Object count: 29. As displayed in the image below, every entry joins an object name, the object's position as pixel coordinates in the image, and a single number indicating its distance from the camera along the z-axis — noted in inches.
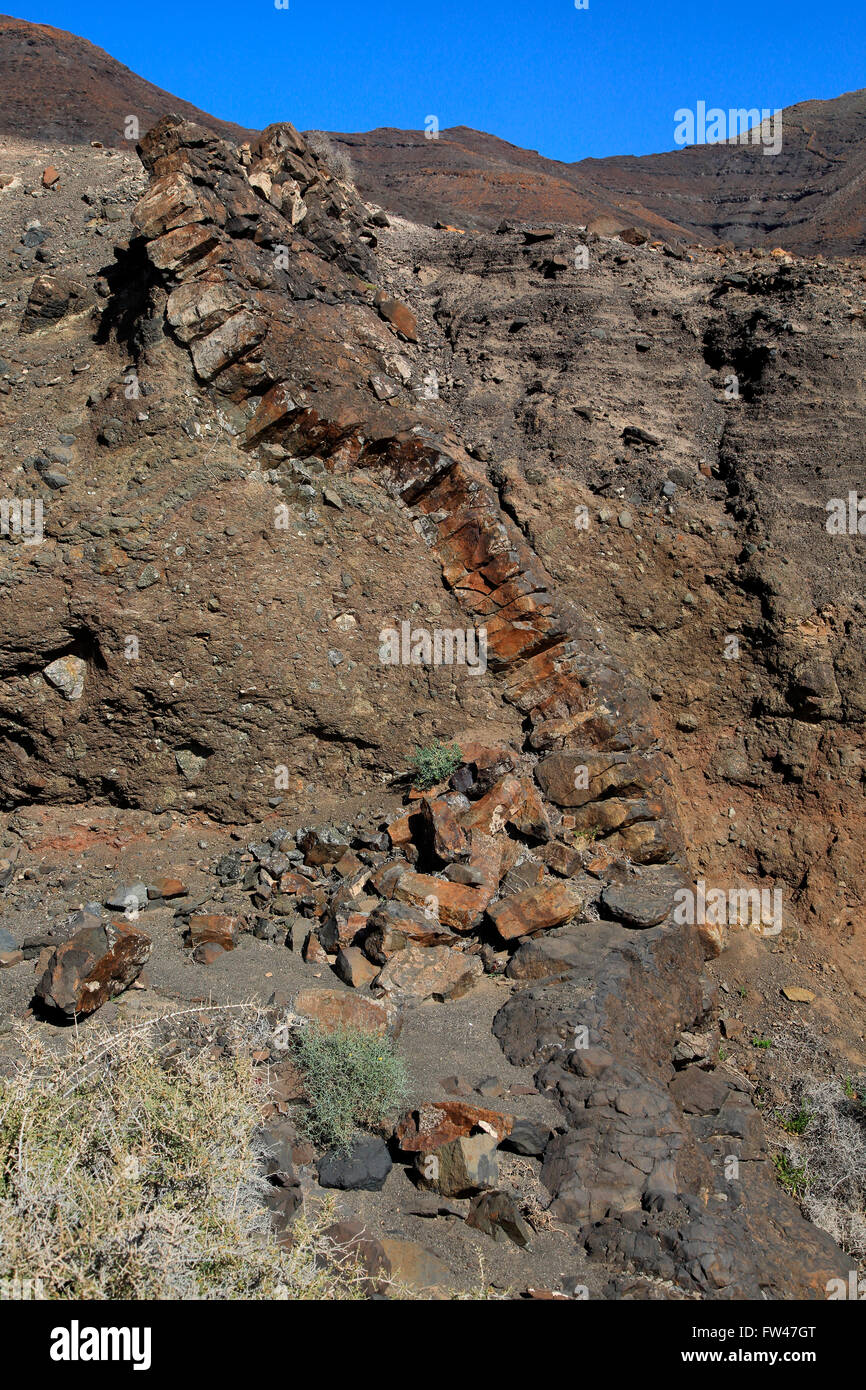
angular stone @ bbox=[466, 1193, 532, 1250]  156.6
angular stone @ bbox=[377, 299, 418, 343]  380.5
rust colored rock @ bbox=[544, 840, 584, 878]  260.1
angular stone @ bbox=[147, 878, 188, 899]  258.2
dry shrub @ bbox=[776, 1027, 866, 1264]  221.4
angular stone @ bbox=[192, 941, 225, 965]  234.9
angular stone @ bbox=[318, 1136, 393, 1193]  164.7
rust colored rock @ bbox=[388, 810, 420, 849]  267.6
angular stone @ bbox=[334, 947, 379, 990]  225.8
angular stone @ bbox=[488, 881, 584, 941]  235.8
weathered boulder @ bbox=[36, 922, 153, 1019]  199.0
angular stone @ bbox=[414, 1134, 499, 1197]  163.0
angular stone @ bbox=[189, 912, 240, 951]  241.8
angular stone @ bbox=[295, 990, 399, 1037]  201.9
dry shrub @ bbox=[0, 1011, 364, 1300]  119.2
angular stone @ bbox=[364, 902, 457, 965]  230.1
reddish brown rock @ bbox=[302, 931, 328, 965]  236.7
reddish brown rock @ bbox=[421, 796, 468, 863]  249.4
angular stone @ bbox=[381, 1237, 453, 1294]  141.9
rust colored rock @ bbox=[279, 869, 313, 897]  260.8
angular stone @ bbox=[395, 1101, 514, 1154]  170.6
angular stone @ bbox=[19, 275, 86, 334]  340.2
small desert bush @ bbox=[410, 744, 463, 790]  281.6
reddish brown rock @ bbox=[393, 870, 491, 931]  239.9
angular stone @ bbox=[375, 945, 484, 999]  222.4
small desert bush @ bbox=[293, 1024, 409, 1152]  174.1
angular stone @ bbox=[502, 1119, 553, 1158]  177.0
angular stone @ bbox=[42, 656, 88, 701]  270.1
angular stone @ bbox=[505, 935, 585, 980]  225.8
